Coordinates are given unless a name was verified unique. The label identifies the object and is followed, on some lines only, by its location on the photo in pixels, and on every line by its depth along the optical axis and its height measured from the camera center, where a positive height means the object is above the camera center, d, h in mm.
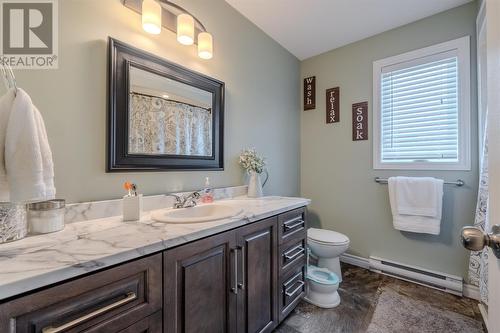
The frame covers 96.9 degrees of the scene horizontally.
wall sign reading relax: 2473 +687
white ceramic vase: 1862 -168
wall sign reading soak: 2297 +469
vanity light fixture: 1205 +878
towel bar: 1815 -143
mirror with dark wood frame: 1178 +324
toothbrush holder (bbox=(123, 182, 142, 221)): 1069 -193
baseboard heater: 1831 -984
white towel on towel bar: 1852 -327
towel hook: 731 +327
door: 498 +63
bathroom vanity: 570 -403
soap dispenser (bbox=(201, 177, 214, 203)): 1567 -198
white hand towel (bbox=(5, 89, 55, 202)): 693 +39
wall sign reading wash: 2648 +885
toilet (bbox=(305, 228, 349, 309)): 1711 -893
